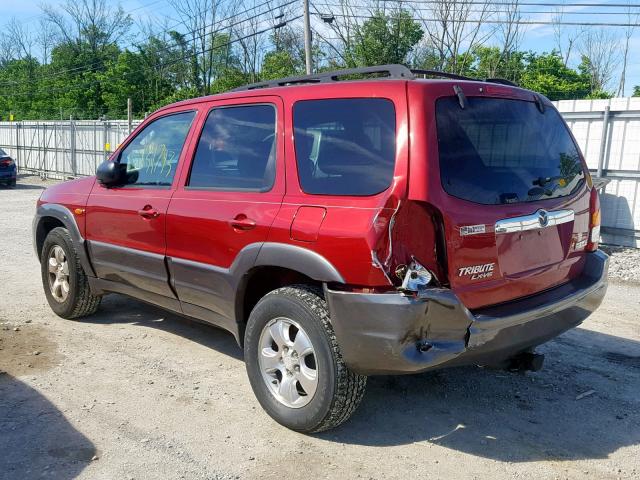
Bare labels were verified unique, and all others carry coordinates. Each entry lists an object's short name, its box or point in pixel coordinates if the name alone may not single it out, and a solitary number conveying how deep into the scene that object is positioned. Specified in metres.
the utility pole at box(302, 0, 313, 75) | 21.56
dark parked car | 19.67
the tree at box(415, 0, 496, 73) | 30.36
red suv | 2.97
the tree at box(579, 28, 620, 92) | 38.50
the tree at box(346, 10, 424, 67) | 27.70
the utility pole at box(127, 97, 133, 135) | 18.53
